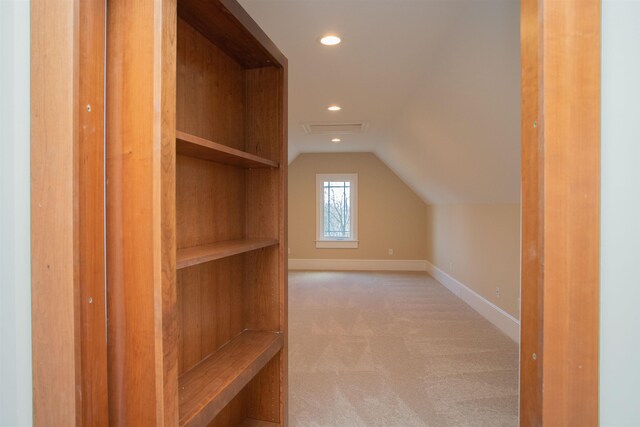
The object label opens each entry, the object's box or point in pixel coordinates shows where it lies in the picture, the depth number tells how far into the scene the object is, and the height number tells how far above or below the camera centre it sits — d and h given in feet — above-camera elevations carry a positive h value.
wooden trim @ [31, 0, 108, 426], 2.98 +0.00
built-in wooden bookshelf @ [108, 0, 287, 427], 3.29 -0.07
